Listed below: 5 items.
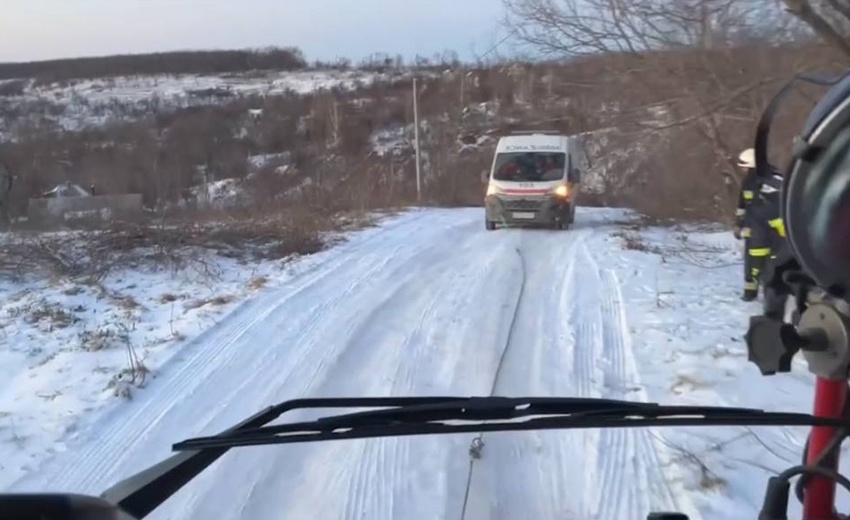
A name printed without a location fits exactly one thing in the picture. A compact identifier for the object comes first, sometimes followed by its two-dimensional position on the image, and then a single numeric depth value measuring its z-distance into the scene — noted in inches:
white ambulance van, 804.0
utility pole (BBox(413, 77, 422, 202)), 1419.0
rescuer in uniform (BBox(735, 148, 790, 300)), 385.7
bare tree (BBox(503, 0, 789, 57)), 554.3
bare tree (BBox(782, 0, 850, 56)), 474.9
